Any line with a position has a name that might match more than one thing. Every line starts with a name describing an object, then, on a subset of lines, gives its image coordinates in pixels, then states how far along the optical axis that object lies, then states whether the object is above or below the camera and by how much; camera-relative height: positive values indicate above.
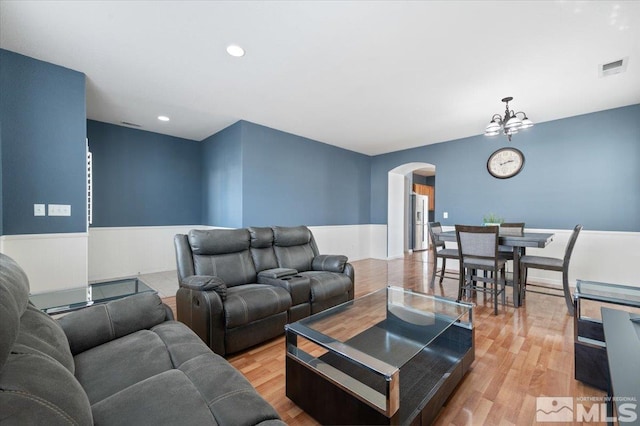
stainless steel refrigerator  8.04 -0.30
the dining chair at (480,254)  3.04 -0.52
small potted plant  3.82 -0.15
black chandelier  3.23 +1.07
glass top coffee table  1.25 -0.89
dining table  3.00 -0.38
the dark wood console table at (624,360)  0.93 -0.68
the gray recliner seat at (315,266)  2.72 -0.66
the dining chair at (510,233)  3.54 -0.30
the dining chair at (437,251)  3.86 -0.59
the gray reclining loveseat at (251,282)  2.04 -0.69
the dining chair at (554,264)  3.03 -0.63
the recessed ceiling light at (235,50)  2.42 +1.49
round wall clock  4.55 +0.85
